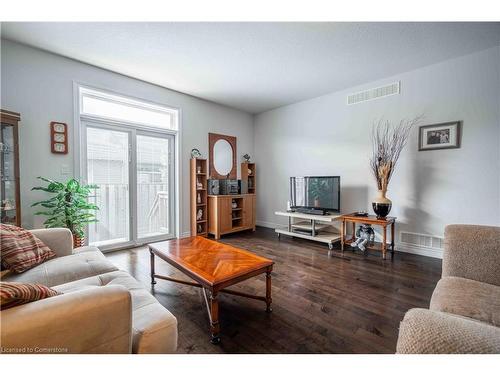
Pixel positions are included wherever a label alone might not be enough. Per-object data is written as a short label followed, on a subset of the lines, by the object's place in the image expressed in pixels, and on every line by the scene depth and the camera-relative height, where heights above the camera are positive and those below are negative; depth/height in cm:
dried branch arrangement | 305 +53
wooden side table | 290 -60
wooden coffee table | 145 -61
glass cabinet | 230 +7
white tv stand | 336 -79
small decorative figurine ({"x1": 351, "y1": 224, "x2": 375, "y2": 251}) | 311 -76
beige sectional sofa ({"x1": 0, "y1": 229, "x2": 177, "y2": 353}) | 74 -52
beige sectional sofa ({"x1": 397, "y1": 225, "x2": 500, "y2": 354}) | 72 -50
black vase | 300 -30
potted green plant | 252 -28
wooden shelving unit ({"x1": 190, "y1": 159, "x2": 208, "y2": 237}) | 406 -26
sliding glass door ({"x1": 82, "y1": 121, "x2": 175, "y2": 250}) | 322 -1
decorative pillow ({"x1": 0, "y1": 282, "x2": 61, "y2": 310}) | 77 -40
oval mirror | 457 +51
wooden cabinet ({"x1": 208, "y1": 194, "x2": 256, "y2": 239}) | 405 -59
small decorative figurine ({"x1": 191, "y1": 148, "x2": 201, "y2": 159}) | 413 +51
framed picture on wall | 286 +59
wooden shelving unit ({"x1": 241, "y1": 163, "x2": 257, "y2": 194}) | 493 +14
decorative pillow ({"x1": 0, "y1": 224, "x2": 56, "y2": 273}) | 147 -46
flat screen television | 356 -17
